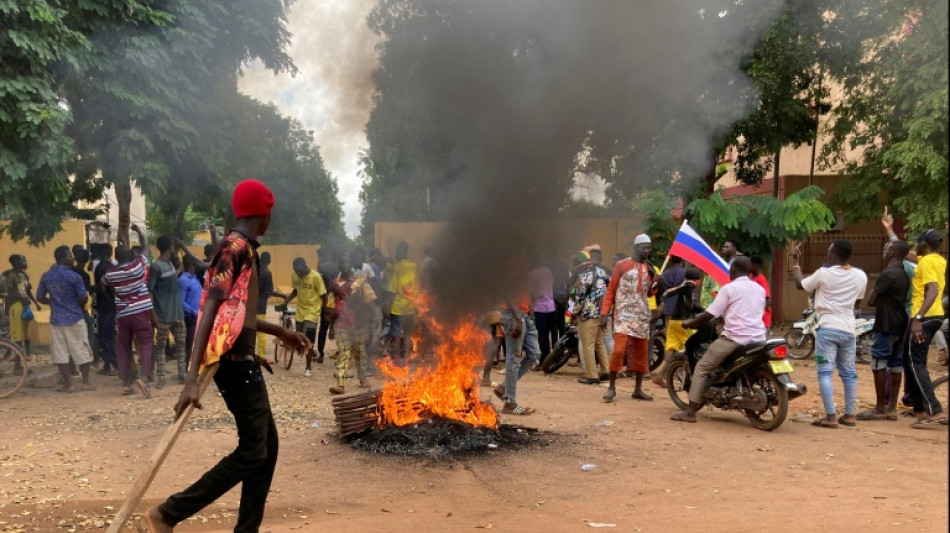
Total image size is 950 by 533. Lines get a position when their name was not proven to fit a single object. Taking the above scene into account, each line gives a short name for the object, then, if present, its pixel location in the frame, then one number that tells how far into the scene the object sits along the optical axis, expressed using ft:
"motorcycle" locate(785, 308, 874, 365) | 40.47
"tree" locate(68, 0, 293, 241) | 35.73
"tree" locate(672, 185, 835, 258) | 44.98
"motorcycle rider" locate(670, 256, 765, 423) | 24.36
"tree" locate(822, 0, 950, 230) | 43.52
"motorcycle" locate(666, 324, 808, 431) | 23.95
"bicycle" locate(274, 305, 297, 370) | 40.82
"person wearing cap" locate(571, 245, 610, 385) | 34.24
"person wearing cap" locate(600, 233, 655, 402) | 28.73
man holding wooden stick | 12.64
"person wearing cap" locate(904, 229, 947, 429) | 25.27
